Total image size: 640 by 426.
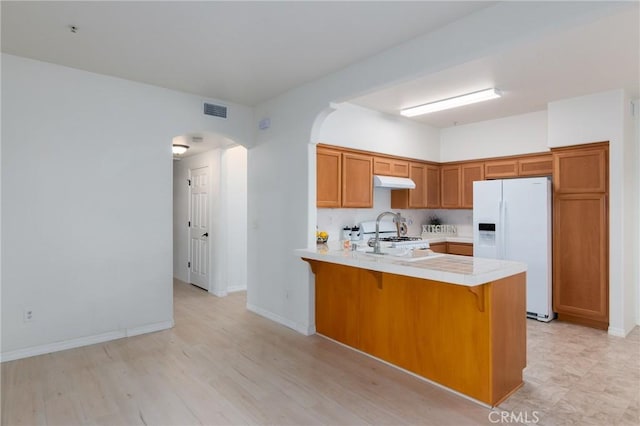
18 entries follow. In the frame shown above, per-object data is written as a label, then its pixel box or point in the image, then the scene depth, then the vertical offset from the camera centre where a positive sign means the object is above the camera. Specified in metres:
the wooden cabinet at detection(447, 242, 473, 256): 5.32 -0.56
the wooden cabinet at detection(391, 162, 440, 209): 5.59 +0.30
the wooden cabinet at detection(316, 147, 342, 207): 4.35 +0.41
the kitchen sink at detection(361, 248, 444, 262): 3.09 -0.40
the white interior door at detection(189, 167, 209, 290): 6.03 -0.27
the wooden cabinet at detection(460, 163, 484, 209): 5.61 +0.50
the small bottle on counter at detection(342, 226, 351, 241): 5.02 -0.32
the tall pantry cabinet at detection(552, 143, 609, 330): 4.14 -0.28
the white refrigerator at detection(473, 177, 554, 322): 4.44 -0.23
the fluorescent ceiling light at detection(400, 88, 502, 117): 4.13 +1.32
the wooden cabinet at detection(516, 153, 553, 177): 4.91 +0.62
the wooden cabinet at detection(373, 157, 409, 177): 5.08 +0.64
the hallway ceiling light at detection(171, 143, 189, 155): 5.50 +0.96
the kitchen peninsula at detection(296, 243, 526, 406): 2.48 -0.83
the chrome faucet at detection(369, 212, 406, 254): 3.37 -0.30
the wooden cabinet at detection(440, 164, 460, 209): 5.88 +0.39
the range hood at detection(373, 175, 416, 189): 4.98 +0.40
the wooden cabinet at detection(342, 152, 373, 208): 4.64 +0.40
